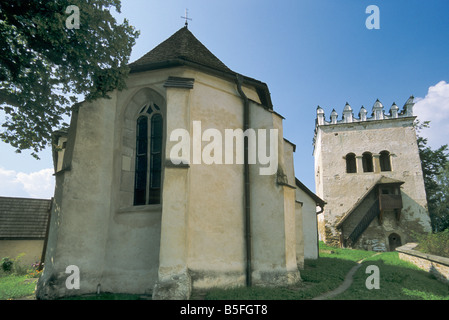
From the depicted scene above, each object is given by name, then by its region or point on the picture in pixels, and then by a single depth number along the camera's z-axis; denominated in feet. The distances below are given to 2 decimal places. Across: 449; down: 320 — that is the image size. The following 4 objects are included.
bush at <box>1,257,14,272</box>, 51.21
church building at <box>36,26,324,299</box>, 26.91
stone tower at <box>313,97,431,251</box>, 83.92
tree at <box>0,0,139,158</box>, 22.59
